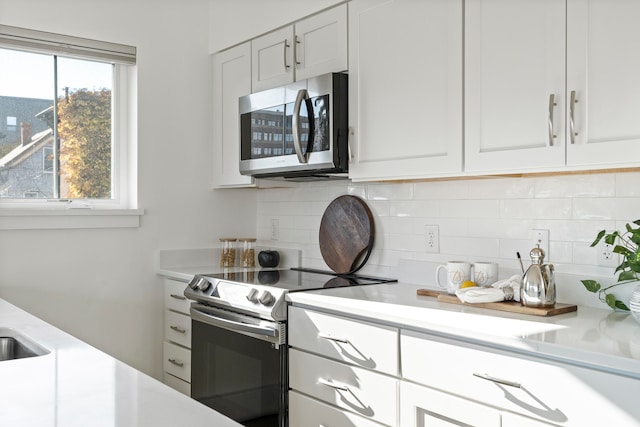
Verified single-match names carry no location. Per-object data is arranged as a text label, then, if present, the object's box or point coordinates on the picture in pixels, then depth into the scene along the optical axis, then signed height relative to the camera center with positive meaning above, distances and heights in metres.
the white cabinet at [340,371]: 2.06 -0.60
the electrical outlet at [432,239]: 2.70 -0.16
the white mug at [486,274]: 2.29 -0.26
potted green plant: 1.81 -0.18
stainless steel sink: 1.85 -0.44
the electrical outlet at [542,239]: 2.28 -0.13
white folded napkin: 2.11 -0.31
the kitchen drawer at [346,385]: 2.06 -0.66
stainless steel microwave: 2.63 +0.33
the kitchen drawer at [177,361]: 3.16 -0.84
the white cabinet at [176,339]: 3.16 -0.72
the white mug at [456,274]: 2.31 -0.27
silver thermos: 2.00 -0.27
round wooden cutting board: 2.99 -0.16
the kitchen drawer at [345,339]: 2.05 -0.49
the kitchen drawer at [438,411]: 1.75 -0.62
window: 3.04 +0.43
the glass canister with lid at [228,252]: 3.55 -0.29
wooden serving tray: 1.95 -0.34
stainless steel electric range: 2.50 -0.60
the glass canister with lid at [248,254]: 3.55 -0.30
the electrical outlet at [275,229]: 3.61 -0.16
